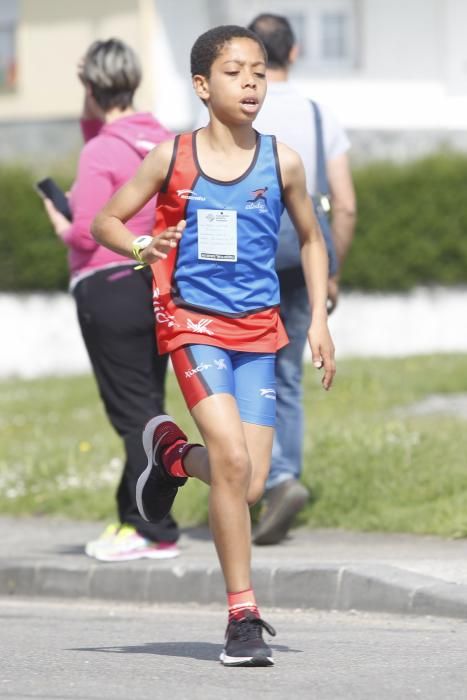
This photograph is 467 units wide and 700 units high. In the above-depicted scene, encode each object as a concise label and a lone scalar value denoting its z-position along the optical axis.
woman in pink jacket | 15.18
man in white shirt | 15.68
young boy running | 10.82
